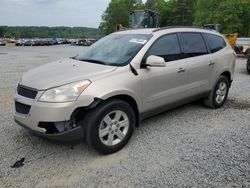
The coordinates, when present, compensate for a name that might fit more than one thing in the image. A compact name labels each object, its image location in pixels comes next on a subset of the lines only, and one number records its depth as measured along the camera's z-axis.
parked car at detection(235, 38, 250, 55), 14.73
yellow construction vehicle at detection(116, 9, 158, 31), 17.70
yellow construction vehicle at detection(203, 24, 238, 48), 13.64
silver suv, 2.44
